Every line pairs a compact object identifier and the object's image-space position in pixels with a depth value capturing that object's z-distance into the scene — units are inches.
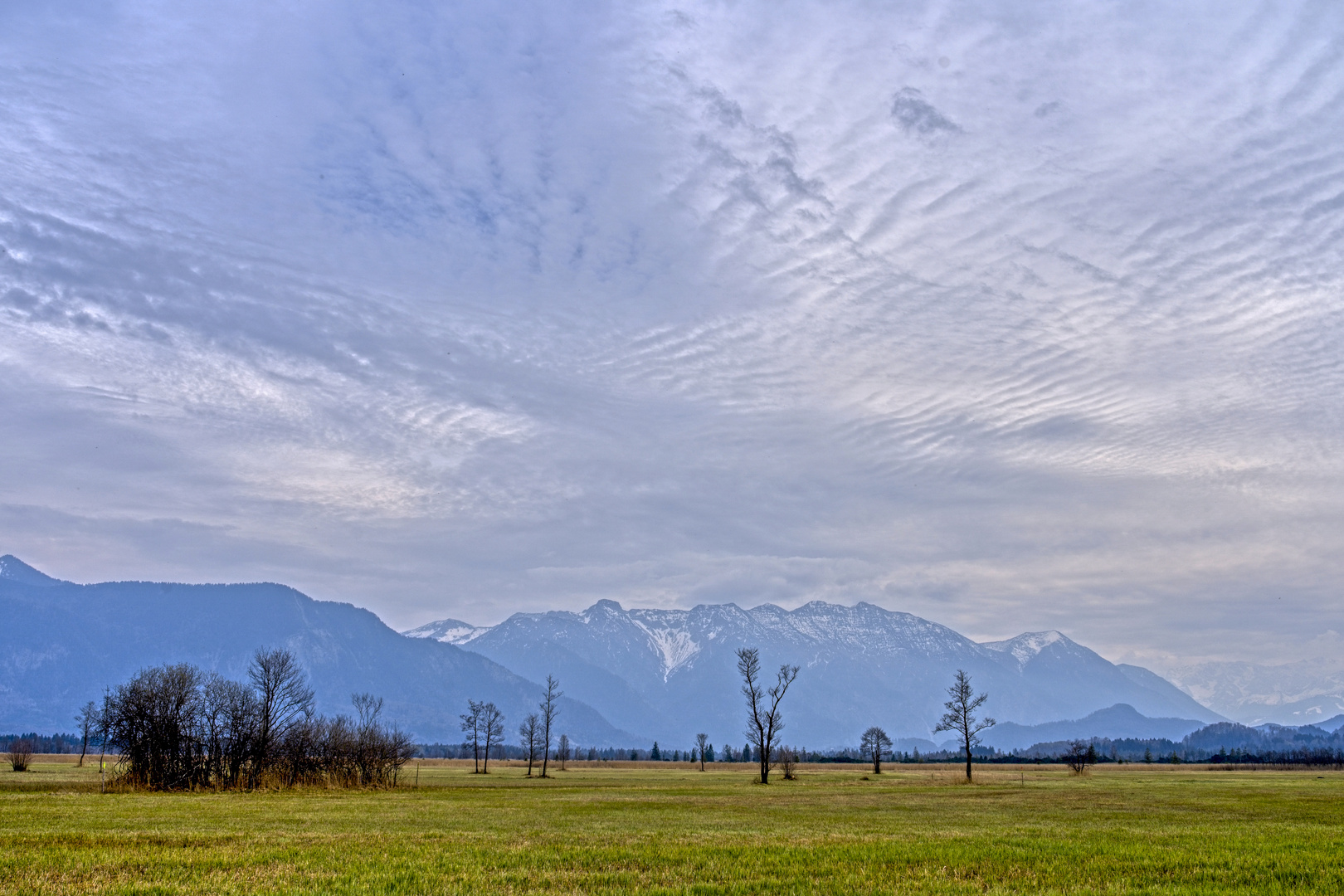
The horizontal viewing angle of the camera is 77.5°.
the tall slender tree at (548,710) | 4785.9
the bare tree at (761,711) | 3570.4
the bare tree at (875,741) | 5177.2
